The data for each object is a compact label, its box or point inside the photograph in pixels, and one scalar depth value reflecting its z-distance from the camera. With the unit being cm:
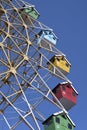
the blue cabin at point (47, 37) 3586
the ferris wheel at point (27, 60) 2867
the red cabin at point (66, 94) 3219
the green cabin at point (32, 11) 3744
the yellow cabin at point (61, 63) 3528
